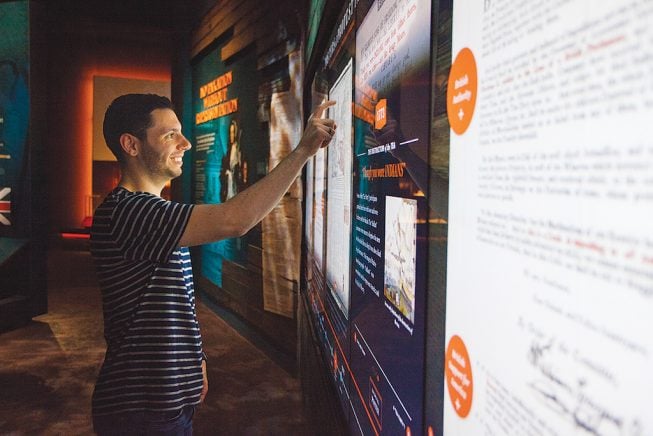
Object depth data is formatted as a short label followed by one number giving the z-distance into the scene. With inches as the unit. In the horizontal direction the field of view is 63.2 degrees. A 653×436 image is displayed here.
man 59.5
